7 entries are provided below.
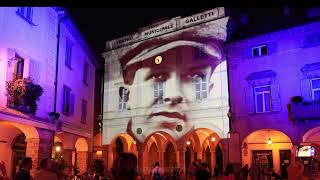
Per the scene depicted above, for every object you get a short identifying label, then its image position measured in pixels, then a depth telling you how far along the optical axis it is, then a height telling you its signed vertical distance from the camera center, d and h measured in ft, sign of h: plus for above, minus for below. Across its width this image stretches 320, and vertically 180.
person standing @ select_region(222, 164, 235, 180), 22.67 -3.62
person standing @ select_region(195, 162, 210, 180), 18.21 -3.04
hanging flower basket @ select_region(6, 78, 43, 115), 29.72 +4.21
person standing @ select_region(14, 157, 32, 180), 15.51 -2.34
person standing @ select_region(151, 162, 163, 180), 43.01 -7.00
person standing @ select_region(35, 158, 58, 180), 14.92 -2.38
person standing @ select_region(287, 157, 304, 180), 25.24 -3.96
